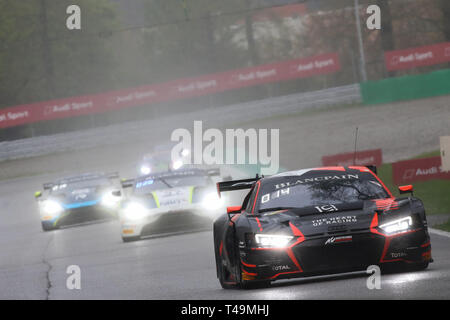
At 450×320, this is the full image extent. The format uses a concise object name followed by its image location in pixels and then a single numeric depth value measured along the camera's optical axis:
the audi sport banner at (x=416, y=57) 48.84
